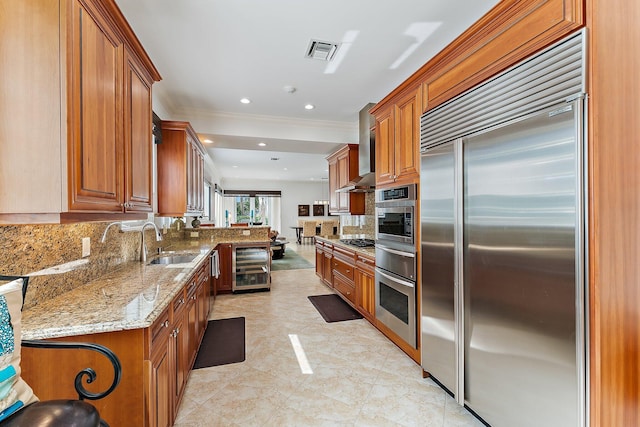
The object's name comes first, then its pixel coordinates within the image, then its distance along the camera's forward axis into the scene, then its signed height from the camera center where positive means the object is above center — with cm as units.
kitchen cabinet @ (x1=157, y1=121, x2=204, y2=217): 338 +56
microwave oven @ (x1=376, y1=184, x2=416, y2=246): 245 -1
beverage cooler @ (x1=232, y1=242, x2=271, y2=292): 464 -86
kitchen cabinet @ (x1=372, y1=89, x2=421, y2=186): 244 +72
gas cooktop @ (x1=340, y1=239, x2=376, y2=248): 384 -41
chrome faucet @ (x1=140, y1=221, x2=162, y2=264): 271 -35
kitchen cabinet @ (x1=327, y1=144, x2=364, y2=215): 447 +62
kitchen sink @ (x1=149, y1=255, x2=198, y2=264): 288 -47
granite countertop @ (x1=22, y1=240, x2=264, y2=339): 119 -46
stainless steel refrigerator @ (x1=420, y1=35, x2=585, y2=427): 124 -27
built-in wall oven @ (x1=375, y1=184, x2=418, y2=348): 244 -45
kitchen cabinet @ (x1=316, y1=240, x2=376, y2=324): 329 -85
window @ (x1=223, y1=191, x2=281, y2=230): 1214 +34
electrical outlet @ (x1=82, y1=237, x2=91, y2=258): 183 -20
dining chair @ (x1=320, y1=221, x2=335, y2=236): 855 -41
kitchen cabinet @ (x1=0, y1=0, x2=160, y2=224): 112 +43
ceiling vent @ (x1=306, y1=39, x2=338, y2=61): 251 +152
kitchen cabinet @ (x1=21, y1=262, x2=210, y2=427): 122 -70
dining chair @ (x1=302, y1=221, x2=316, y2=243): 1184 -61
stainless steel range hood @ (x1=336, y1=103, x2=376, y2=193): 379 +83
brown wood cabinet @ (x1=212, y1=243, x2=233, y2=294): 460 -89
